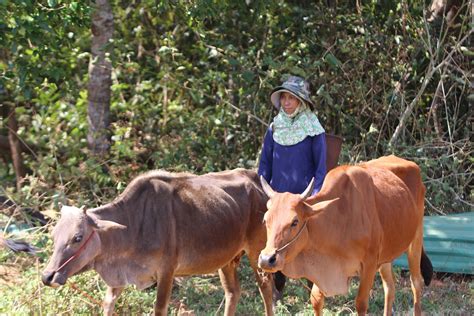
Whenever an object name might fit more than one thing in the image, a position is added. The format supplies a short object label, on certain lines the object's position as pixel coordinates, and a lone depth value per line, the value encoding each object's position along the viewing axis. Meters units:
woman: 12.00
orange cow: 10.48
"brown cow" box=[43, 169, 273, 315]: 10.81
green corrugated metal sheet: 15.06
